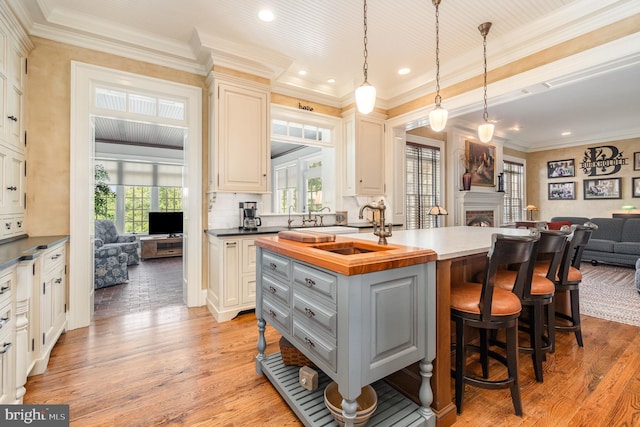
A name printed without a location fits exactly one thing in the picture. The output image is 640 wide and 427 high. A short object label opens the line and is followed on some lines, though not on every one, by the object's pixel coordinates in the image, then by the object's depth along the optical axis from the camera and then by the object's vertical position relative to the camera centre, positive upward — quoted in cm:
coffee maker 386 -5
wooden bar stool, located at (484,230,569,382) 197 -51
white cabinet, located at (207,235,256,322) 326 -70
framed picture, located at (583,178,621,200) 740 +65
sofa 573 -59
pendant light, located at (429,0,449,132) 292 +97
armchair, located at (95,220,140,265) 570 -49
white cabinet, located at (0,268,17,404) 152 -66
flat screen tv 743 -21
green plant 702 +57
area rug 334 -112
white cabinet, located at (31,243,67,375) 216 -73
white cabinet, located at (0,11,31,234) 229 +73
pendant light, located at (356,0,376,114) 238 +96
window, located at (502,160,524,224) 832 +66
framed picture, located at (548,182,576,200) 815 +66
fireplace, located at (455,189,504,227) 647 +14
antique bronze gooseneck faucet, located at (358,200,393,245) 195 -8
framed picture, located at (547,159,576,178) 816 +129
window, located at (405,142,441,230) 598 +65
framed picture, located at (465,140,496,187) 673 +122
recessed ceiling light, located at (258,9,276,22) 288 +199
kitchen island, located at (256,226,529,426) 162 -71
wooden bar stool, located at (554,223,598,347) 233 -49
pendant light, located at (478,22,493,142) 311 +114
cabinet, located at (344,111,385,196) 479 +101
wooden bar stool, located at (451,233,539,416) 162 -54
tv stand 699 -77
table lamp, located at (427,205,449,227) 562 +6
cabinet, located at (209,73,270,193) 348 +98
